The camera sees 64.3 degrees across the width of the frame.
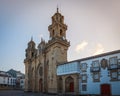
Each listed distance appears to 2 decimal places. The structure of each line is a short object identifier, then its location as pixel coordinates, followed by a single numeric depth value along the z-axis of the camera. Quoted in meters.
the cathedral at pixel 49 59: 27.58
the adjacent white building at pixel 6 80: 57.38
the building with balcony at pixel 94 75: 18.34
